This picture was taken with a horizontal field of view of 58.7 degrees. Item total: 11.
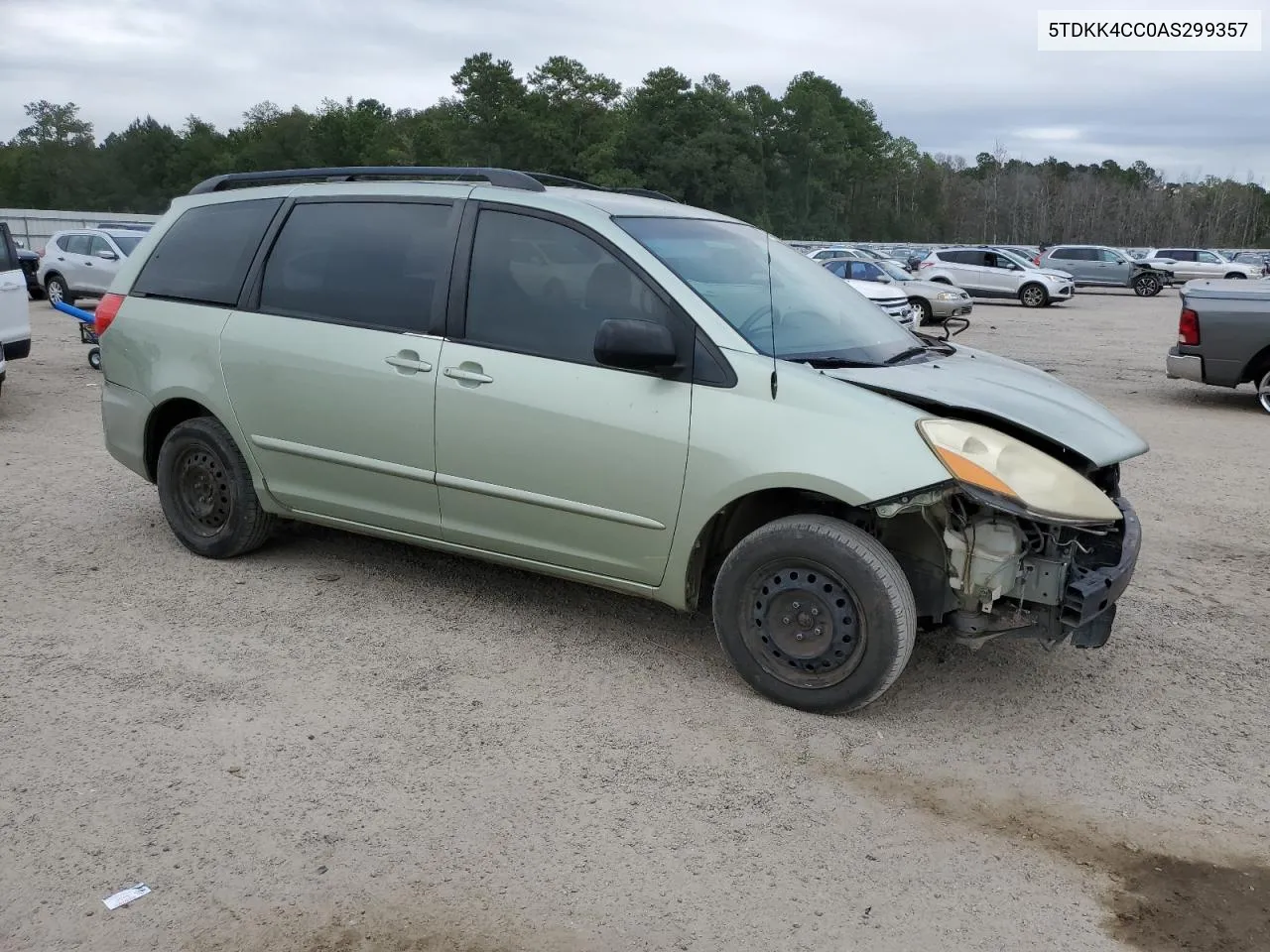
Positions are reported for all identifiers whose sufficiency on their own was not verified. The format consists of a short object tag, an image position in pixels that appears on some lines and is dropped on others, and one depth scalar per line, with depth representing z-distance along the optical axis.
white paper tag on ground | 2.96
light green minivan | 3.91
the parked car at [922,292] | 24.22
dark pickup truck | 11.48
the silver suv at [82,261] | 21.44
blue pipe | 11.87
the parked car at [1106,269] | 39.31
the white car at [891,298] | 19.91
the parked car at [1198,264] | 40.53
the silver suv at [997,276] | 32.47
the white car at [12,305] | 11.07
